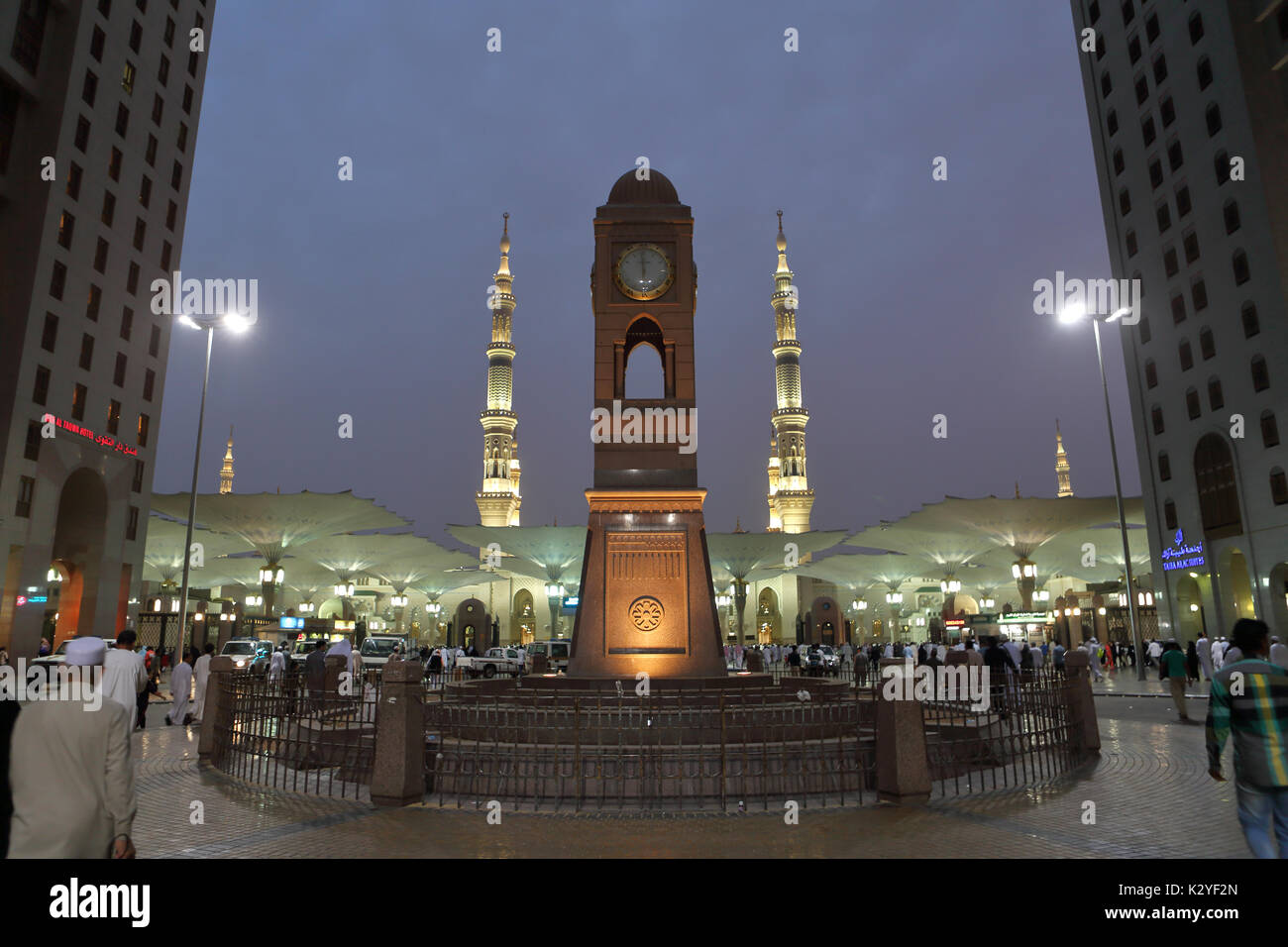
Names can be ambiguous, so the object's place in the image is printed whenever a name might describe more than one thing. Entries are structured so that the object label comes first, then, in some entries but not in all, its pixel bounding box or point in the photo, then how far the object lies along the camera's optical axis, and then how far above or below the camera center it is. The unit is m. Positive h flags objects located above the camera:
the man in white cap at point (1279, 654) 12.42 -0.37
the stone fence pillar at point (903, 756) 7.79 -1.21
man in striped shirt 4.14 -0.57
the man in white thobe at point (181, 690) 15.27 -0.94
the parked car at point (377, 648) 27.73 -0.30
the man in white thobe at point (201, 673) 15.78 -0.63
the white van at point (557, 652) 30.08 -0.55
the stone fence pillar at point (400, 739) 7.79 -1.00
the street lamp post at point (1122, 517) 20.77 +3.18
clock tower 12.39 +2.77
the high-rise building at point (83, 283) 26.19 +12.94
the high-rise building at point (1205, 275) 26.27 +12.78
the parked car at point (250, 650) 27.10 -0.33
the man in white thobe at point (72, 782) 3.22 -0.57
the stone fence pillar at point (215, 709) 10.22 -0.90
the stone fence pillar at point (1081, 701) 10.42 -0.91
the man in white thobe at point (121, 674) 6.77 -0.27
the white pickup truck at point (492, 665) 27.41 -0.93
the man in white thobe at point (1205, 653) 22.25 -0.62
